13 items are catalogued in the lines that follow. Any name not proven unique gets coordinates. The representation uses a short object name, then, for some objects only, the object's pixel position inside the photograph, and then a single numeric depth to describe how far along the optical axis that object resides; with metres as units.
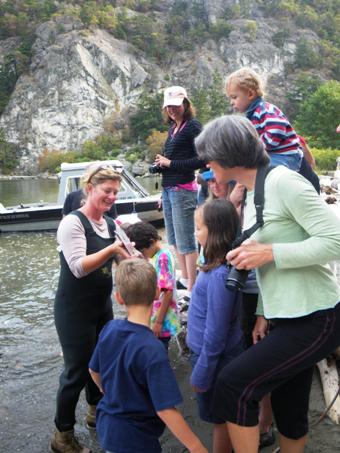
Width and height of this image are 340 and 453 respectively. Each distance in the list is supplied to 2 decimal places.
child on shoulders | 3.35
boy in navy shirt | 1.93
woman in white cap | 4.36
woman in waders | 2.75
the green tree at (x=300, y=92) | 80.12
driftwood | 3.06
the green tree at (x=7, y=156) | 75.00
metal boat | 12.49
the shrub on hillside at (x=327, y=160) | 36.03
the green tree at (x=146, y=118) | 74.00
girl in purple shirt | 2.28
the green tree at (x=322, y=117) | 51.78
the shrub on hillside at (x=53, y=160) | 71.47
